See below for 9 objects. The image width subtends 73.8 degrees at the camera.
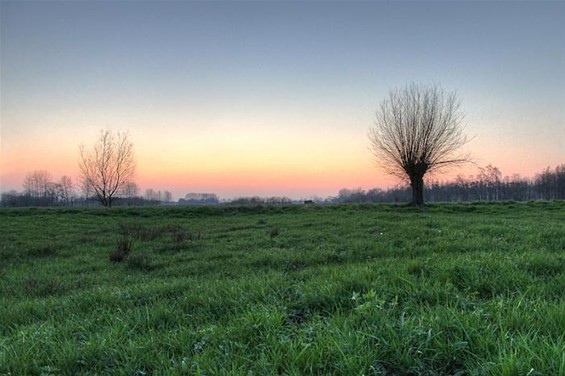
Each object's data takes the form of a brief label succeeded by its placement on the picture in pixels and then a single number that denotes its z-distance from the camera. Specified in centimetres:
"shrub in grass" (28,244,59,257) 1216
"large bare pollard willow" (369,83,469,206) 3306
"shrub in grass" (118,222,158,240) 1475
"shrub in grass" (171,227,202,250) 1235
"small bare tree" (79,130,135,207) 4497
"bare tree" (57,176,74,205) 8559
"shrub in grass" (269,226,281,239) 1346
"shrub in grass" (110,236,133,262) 1025
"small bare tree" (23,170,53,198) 8964
